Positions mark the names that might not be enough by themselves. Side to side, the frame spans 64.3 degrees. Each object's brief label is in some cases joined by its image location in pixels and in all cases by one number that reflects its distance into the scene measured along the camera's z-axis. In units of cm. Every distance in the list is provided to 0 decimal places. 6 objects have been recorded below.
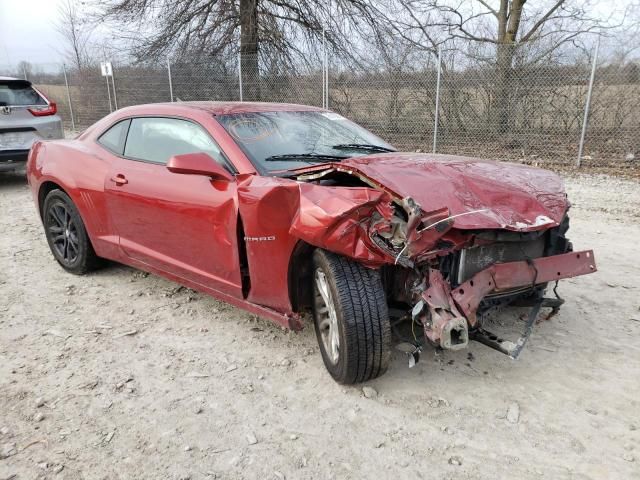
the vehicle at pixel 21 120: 802
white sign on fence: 1472
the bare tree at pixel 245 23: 1395
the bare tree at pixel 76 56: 1731
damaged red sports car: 245
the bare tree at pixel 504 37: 966
